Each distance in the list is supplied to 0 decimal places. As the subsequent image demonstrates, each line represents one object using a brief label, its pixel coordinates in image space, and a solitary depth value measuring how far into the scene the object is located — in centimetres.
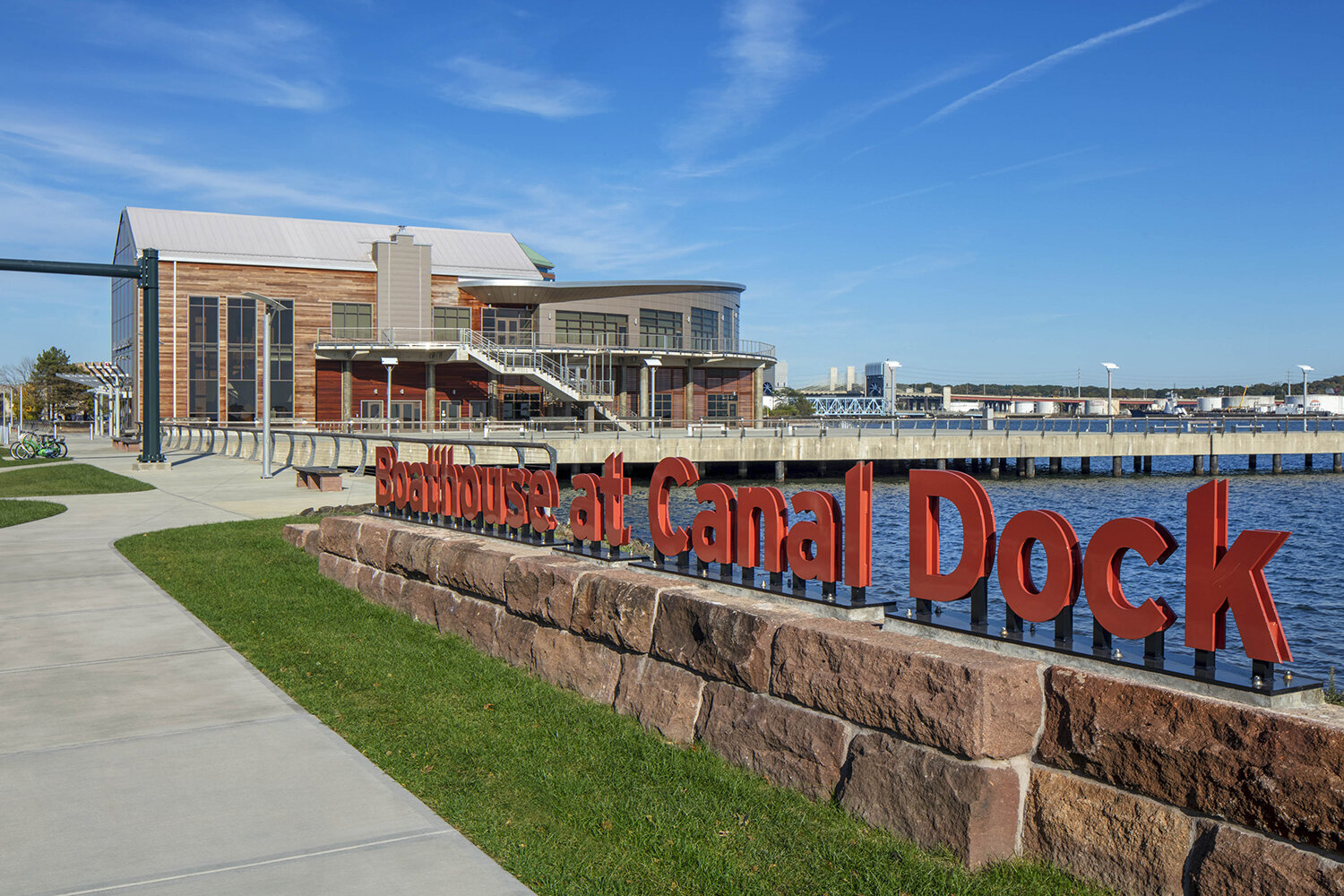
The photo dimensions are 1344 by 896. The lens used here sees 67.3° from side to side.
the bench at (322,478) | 2334
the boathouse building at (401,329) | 6134
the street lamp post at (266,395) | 2792
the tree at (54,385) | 11431
